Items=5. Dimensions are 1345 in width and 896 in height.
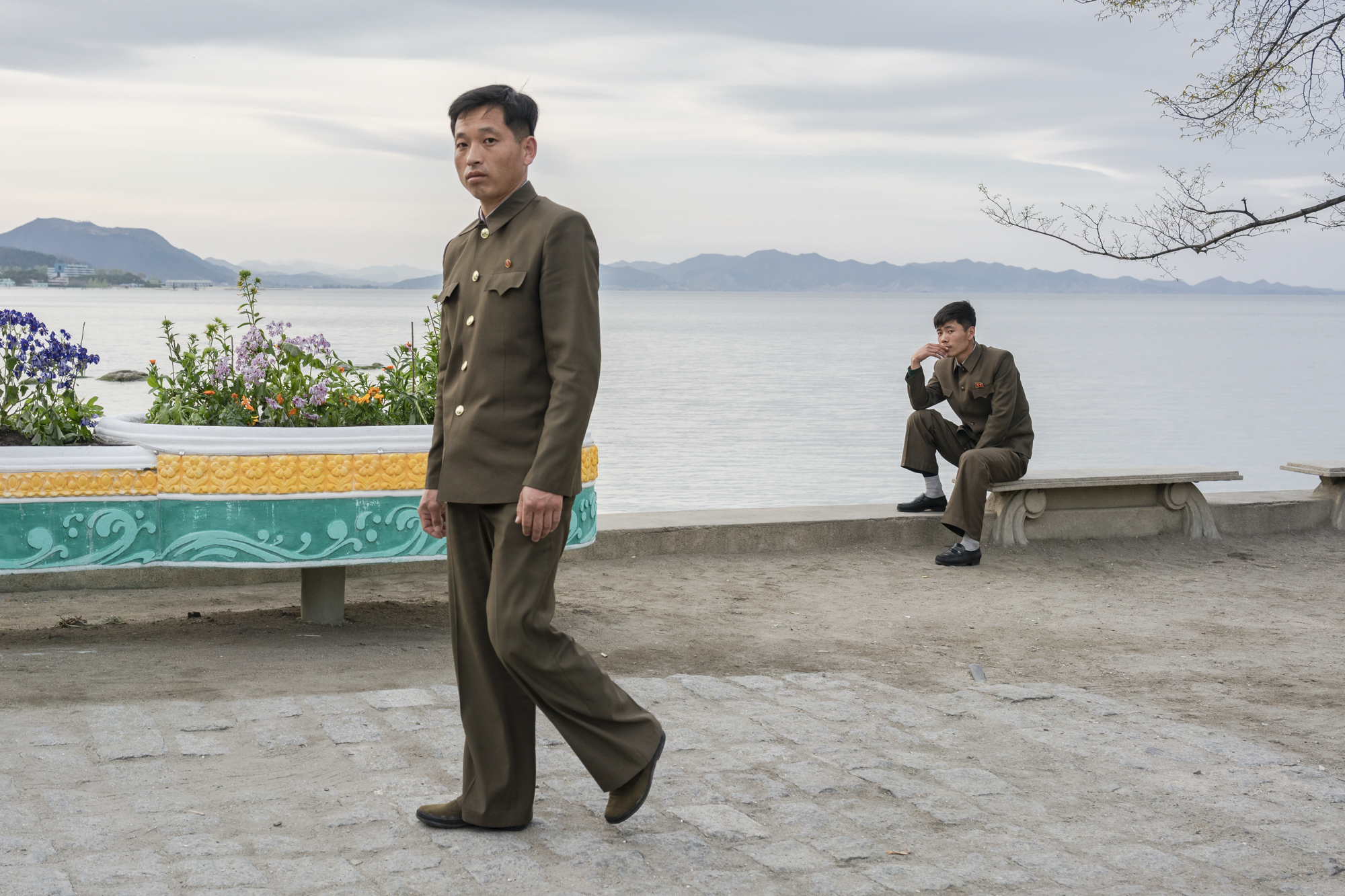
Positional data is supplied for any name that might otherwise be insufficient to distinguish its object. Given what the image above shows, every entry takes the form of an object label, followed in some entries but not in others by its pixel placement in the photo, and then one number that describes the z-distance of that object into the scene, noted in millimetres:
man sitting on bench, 8680
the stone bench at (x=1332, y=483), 10156
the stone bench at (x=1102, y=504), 9188
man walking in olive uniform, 3391
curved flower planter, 5520
